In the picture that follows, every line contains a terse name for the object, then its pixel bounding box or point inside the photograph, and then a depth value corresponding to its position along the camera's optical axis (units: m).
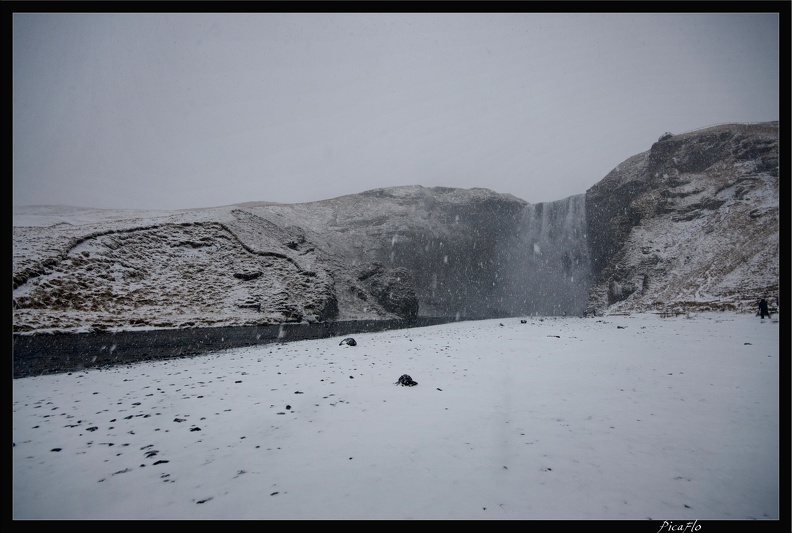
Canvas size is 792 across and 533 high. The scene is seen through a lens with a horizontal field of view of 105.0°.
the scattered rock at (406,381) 6.91
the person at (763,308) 16.67
